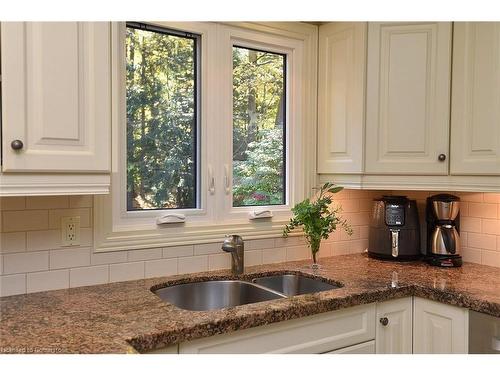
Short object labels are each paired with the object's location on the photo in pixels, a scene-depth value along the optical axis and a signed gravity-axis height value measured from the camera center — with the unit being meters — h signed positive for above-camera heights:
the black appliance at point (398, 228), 2.28 -0.30
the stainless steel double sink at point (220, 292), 1.87 -0.54
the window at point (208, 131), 1.92 +0.17
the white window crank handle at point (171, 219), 1.96 -0.23
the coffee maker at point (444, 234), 2.18 -0.31
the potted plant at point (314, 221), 2.09 -0.25
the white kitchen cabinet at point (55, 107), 1.32 +0.18
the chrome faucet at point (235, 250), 1.99 -0.37
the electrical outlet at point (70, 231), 1.73 -0.25
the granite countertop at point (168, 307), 1.23 -0.47
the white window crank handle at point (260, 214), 2.21 -0.23
